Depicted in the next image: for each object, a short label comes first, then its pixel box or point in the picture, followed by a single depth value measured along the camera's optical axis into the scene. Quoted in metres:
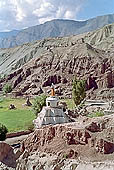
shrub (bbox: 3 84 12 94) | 109.27
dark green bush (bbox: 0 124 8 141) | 35.56
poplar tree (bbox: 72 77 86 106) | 57.22
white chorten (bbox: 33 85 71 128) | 34.75
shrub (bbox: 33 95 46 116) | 48.03
